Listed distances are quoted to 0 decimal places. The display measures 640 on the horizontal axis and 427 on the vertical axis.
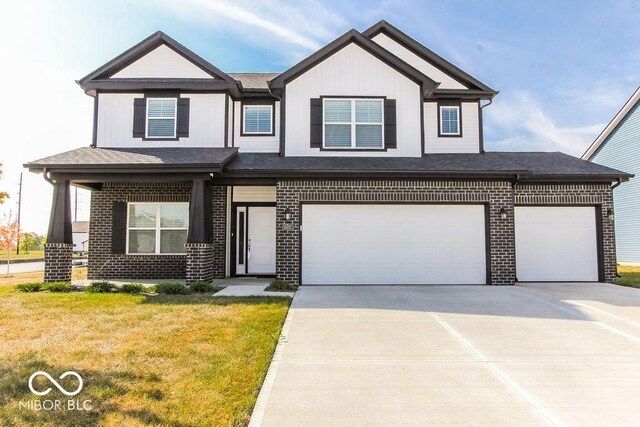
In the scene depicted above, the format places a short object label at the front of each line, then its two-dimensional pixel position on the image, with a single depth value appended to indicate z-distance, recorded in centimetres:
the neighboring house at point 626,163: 1934
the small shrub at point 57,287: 955
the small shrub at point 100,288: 937
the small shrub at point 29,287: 953
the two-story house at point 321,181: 1079
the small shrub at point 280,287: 973
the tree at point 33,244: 3879
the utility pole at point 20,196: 3356
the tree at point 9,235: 1938
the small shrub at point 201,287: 947
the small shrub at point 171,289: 928
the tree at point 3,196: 1041
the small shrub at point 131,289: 939
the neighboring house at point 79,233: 3756
